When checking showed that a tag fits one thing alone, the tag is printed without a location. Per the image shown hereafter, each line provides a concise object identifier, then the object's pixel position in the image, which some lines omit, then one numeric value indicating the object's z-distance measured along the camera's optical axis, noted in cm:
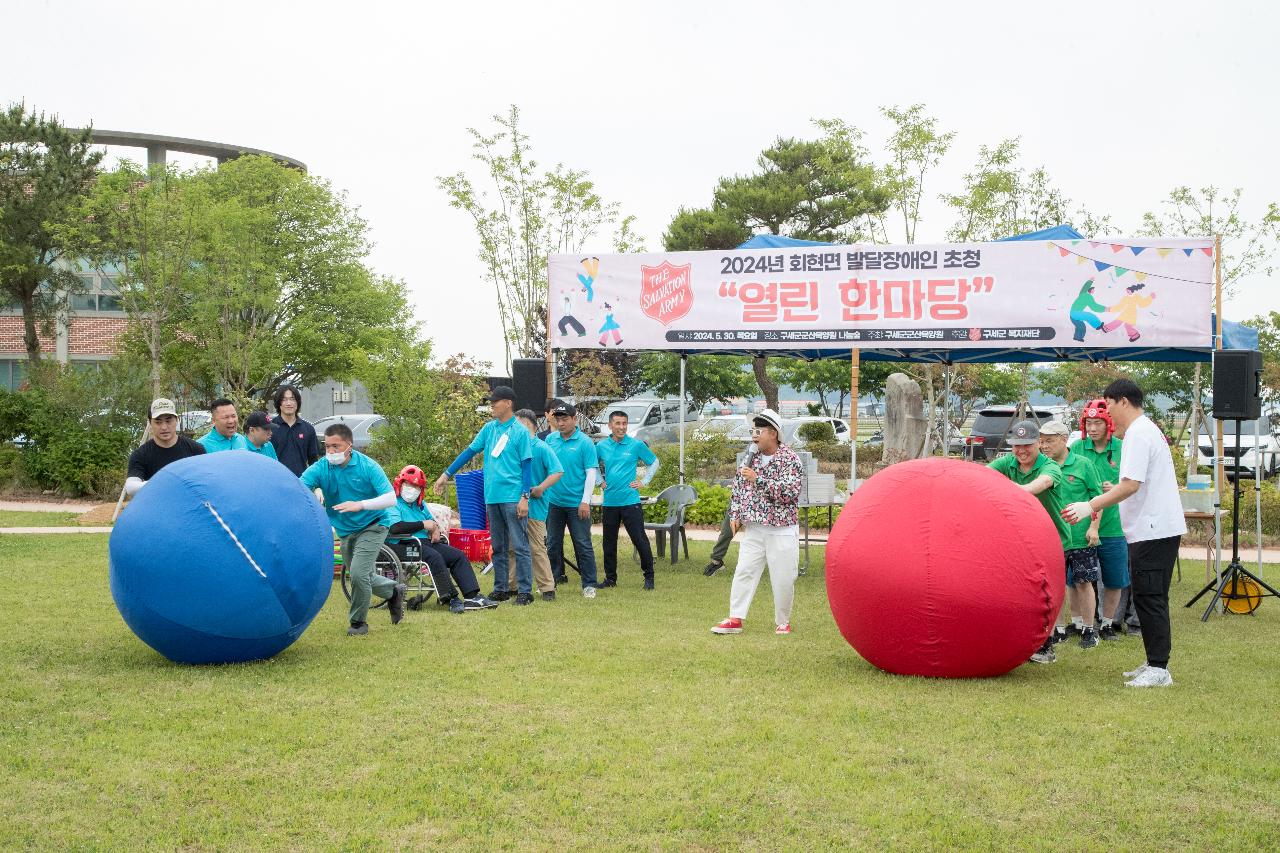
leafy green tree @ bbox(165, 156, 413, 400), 3678
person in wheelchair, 1053
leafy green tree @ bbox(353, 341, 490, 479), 1994
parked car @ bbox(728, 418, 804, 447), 2811
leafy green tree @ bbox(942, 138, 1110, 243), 2644
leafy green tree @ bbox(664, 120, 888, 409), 3538
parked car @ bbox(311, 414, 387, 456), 3172
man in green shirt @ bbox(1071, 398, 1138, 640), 965
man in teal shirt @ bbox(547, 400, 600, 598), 1177
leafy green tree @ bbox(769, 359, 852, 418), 3887
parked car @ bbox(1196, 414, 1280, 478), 2584
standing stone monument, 2748
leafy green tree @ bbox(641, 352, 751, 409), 4047
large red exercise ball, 725
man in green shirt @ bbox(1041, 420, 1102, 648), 912
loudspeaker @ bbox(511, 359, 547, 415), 1446
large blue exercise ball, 754
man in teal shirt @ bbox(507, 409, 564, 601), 1104
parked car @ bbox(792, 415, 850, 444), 3344
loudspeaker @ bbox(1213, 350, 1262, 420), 1071
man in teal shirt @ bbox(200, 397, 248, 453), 1028
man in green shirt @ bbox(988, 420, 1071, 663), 877
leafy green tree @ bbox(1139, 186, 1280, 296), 2938
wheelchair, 1032
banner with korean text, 1238
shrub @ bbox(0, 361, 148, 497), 2209
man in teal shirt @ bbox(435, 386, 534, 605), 1075
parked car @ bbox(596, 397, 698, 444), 3170
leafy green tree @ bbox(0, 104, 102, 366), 3388
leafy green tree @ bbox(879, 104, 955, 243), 2692
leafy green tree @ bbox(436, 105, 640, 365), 2616
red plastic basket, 1254
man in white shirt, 744
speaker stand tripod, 1077
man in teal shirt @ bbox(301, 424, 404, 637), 910
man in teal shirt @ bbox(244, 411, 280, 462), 1047
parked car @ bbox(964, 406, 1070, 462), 2762
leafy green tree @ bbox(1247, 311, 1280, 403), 3139
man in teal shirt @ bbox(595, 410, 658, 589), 1238
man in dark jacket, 1146
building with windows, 4253
